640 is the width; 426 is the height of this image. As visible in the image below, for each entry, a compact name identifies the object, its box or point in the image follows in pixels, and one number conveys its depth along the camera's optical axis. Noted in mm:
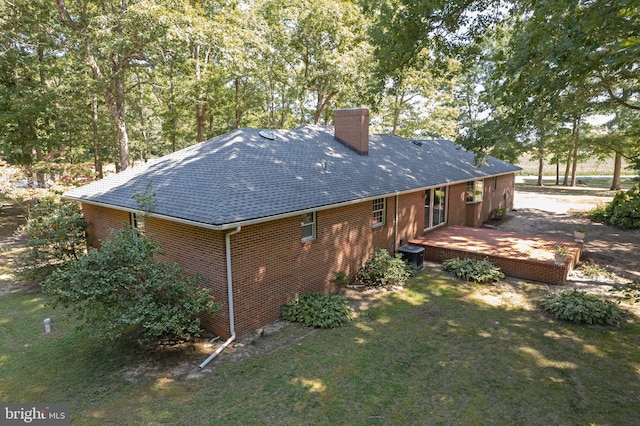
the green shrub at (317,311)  8875
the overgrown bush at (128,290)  6695
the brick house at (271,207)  8117
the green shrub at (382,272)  11539
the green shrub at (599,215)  20906
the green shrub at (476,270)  11877
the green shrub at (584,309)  8969
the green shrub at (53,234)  11477
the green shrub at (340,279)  10516
